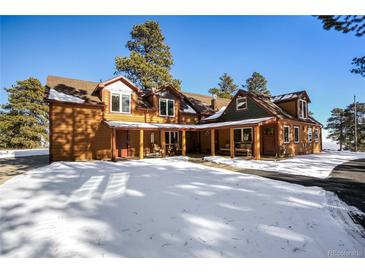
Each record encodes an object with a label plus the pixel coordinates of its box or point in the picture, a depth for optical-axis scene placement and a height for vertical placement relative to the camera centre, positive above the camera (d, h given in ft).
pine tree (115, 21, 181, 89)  77.61 +35.05
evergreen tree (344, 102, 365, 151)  101.71 +7.95
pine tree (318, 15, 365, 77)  21.58 +13.07
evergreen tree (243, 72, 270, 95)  150.41 +43.70
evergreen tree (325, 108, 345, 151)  110.11 +8.51
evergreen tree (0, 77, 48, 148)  87.04 +12.73
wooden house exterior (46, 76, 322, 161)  43.73 +5.09
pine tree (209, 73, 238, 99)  147.33 +41.72
